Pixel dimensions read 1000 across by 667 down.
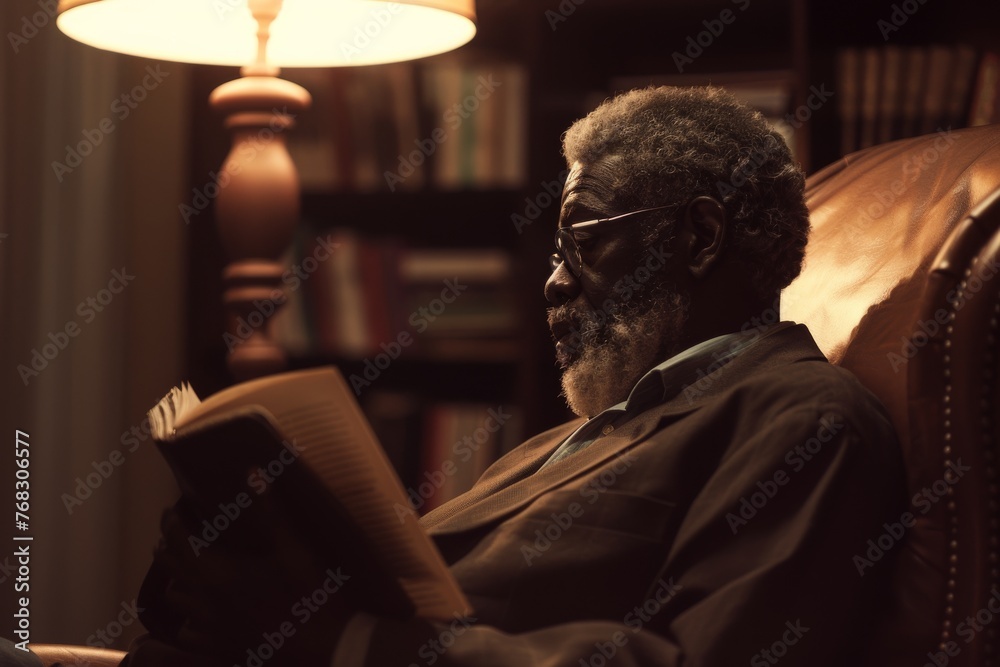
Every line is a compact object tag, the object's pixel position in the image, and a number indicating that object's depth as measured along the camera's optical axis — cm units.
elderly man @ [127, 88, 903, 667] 238
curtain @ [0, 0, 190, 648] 341
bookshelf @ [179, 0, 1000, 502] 359
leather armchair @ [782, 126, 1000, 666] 239
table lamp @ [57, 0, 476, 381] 300
